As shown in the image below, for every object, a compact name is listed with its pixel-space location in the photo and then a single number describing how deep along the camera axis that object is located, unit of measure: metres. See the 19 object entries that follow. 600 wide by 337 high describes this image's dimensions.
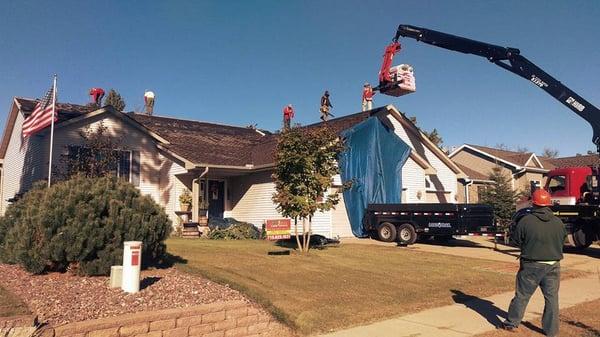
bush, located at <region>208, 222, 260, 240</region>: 19.48
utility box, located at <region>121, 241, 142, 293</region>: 7.44
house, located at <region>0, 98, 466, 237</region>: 20.03
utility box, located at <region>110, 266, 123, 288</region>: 7.62
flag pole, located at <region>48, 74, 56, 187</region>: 13.45
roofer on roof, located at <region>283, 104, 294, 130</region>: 23.31
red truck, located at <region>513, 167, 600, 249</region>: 17.42
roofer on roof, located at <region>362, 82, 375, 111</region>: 24.70
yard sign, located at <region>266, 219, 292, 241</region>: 14.37
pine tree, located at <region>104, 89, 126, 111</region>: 39.28
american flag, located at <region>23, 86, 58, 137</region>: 14.59
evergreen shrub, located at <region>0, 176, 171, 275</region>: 8.19
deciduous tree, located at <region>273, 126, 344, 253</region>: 13.69
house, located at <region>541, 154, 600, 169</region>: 47.19
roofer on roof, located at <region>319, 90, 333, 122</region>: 20.42
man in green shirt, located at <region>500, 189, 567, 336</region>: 6.84
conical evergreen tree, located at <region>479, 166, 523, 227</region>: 24.38
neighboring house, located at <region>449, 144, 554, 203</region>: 36.44
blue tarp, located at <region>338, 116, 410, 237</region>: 21.42
